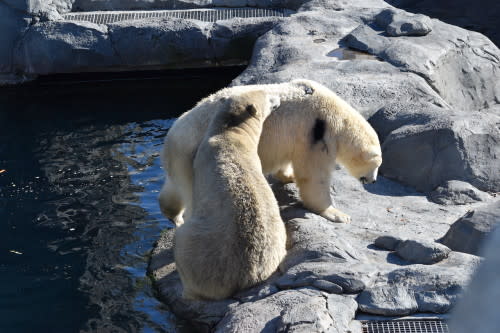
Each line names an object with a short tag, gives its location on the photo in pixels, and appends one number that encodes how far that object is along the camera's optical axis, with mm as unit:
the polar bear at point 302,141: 12227
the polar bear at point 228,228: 10016
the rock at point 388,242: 11297
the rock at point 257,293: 9930
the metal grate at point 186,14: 25453
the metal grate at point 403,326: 8883
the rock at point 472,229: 11102
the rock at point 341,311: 8689
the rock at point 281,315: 8609
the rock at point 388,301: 9172
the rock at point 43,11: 24062
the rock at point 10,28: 24094
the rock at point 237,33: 24219
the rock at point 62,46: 23797
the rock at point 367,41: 20375
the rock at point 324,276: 9609
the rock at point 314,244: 10461
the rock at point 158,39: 24031
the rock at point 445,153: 15219
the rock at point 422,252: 10406
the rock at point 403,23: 21312
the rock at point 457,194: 14492
